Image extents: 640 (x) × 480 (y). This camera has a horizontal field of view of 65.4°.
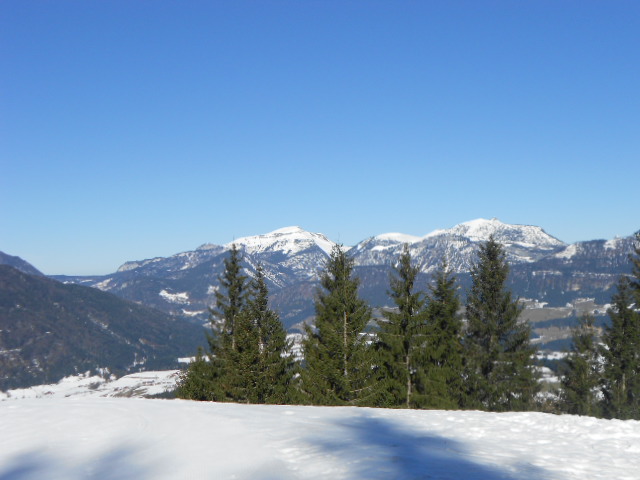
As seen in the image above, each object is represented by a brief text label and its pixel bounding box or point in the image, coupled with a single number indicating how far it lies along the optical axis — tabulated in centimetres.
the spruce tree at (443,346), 2967
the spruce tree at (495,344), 3328
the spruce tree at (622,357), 3681
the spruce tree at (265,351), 3309
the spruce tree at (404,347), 2966
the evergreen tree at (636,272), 3600
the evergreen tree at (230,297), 4025
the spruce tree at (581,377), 3831
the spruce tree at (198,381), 3722
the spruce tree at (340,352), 2853
